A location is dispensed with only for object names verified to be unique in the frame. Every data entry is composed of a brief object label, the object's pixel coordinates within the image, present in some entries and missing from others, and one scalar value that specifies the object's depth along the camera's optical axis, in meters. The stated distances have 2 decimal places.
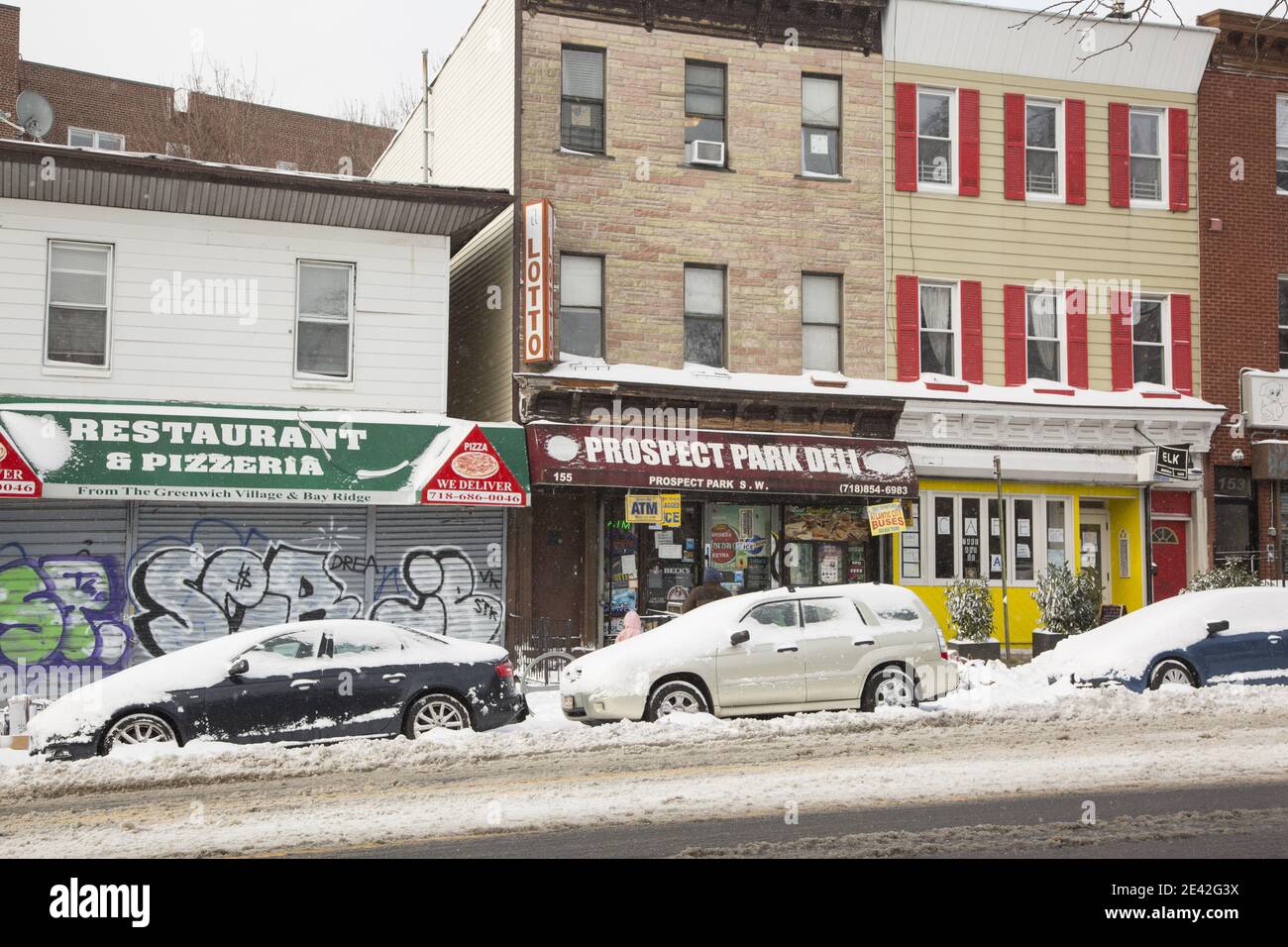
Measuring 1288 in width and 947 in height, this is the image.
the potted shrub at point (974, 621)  18.44
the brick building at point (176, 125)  33.34
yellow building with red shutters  21.83
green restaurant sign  16.45
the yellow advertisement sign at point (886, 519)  18.44
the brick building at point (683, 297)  19.69
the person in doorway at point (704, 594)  16.72
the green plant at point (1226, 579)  20.12
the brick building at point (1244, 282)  22.92
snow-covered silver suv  13.22
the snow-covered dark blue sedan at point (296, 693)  11.69
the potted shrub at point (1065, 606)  19.22
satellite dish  32.56
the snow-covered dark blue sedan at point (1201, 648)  15.00
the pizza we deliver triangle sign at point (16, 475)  15.88
